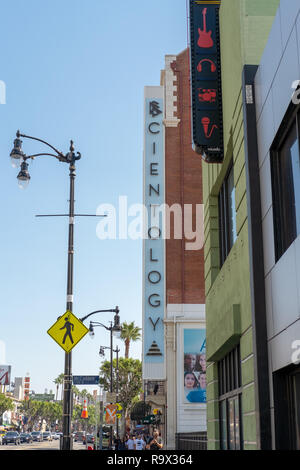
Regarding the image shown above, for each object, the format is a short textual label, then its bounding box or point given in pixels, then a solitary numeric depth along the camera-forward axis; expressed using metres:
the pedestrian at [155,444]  19.67
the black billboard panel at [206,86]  13.77
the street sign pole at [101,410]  29.91
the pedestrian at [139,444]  26.60
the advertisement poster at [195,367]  38.62
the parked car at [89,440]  68.24
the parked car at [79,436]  89.72
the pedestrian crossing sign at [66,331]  14.92
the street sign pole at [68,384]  14.66
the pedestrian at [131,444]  27.41
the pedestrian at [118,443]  34.61
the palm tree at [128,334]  76.31
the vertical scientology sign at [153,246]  41.53
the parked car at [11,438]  61.44
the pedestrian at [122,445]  34.62
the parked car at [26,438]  72.56
